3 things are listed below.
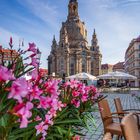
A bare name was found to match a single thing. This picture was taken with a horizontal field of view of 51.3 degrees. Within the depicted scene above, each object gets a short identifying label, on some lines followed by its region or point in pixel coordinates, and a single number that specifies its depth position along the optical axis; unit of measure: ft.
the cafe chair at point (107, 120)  8.52
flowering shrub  2.10
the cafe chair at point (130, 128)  4.36
